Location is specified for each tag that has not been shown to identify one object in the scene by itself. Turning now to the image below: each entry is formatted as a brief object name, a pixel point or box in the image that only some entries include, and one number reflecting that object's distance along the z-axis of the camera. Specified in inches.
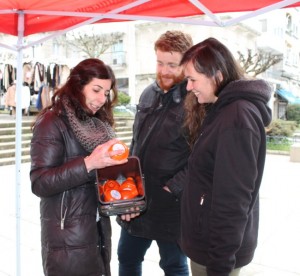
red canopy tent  87.1
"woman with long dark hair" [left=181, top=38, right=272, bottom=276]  50.6
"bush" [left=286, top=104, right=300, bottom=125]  851.4
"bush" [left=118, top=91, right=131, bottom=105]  803.1
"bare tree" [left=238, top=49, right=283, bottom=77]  528.4
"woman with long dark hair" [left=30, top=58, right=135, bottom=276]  63.5
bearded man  77.4
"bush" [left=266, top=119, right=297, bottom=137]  520.7
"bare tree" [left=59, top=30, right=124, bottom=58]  860.0
